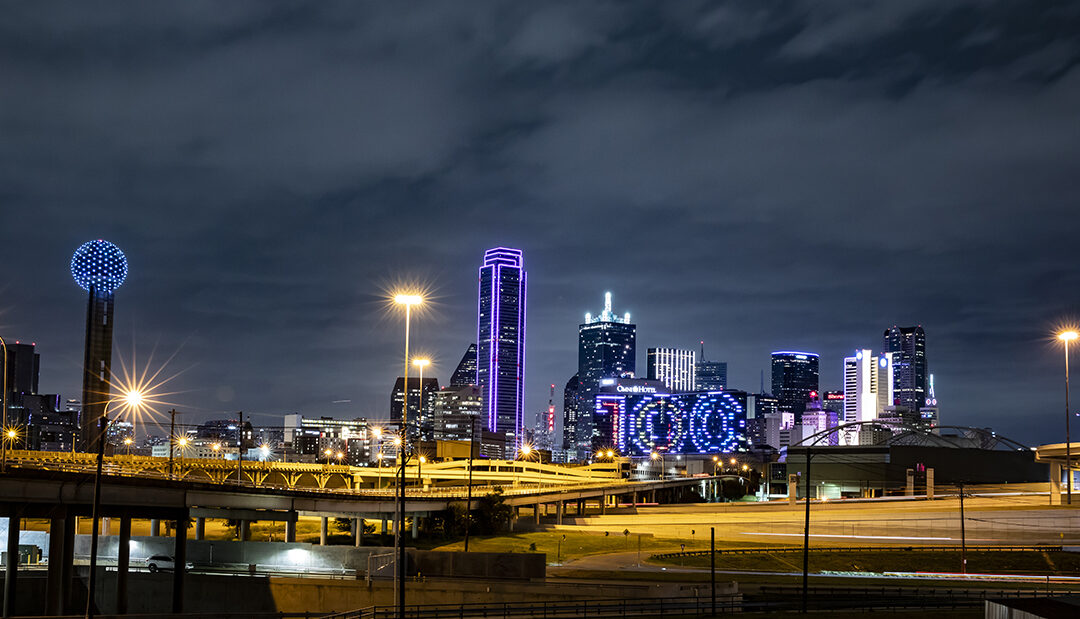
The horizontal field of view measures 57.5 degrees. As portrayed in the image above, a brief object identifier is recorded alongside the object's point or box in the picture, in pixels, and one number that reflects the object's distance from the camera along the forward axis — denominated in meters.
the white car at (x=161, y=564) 73.31
